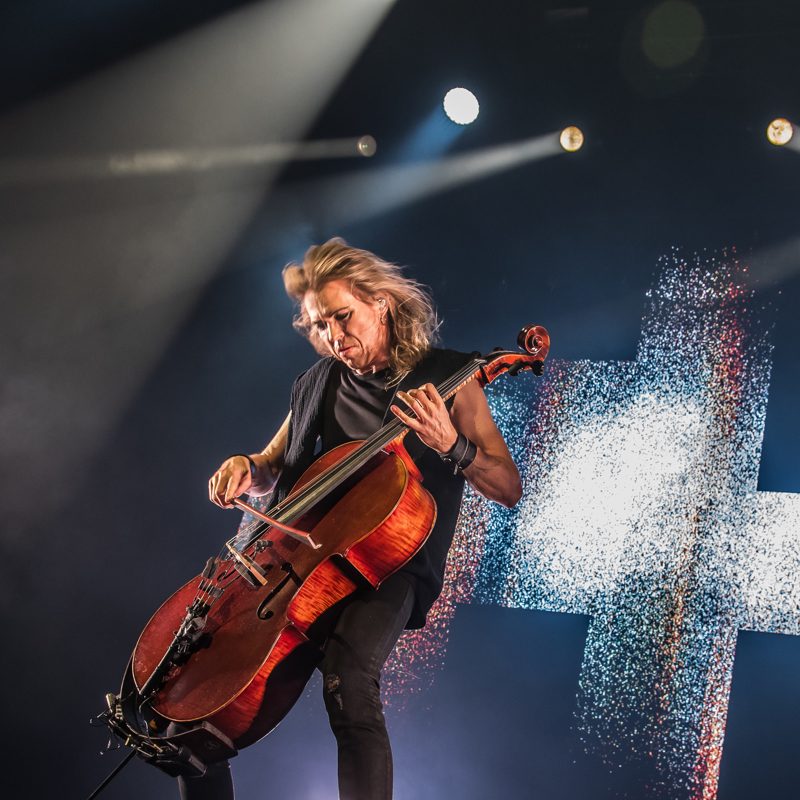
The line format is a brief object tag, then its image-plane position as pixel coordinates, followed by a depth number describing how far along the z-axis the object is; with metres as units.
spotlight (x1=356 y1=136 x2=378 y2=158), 4.69
